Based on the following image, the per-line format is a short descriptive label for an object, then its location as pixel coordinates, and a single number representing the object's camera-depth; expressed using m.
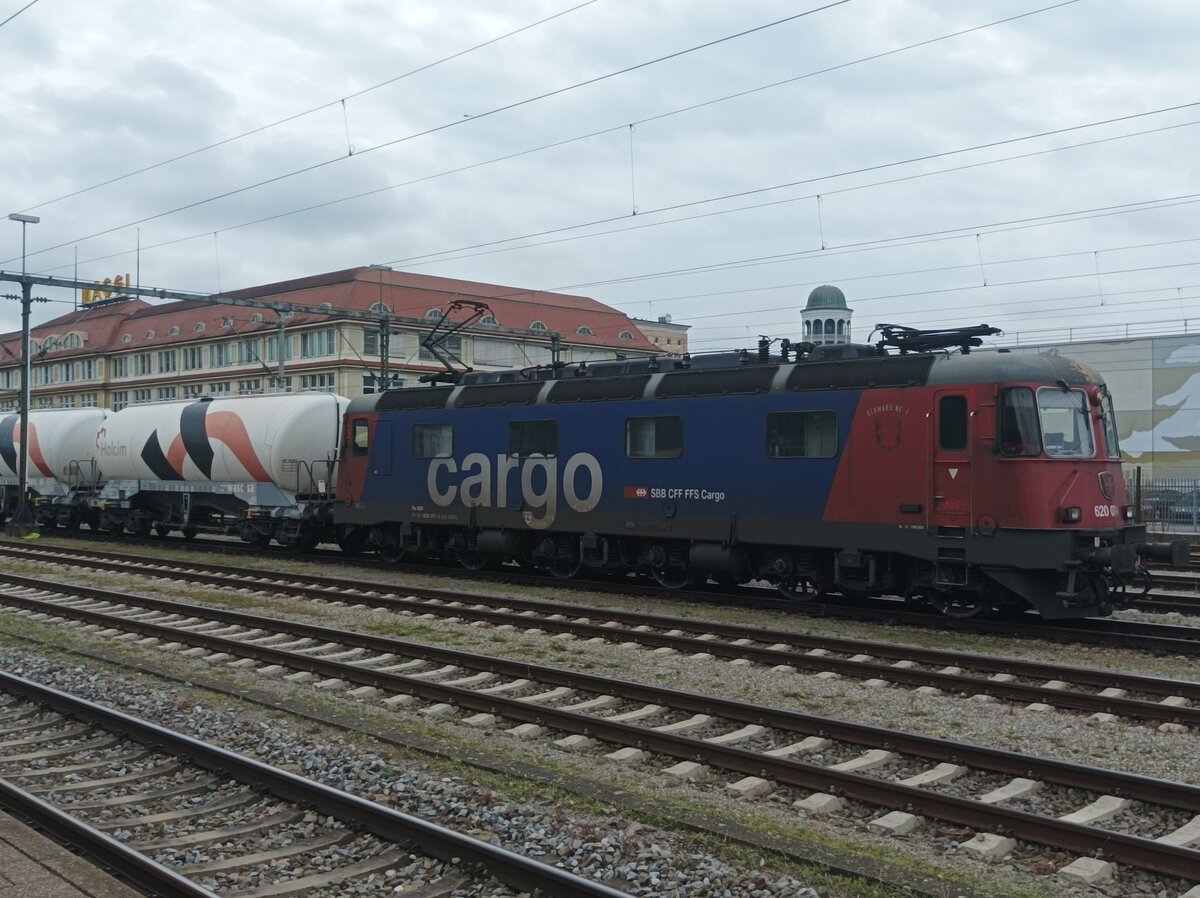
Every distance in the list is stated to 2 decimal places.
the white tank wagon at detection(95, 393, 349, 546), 24.89
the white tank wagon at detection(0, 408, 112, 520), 31.31
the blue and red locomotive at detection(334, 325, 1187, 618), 13.77
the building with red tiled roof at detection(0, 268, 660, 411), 69.25
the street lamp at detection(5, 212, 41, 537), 30.67
